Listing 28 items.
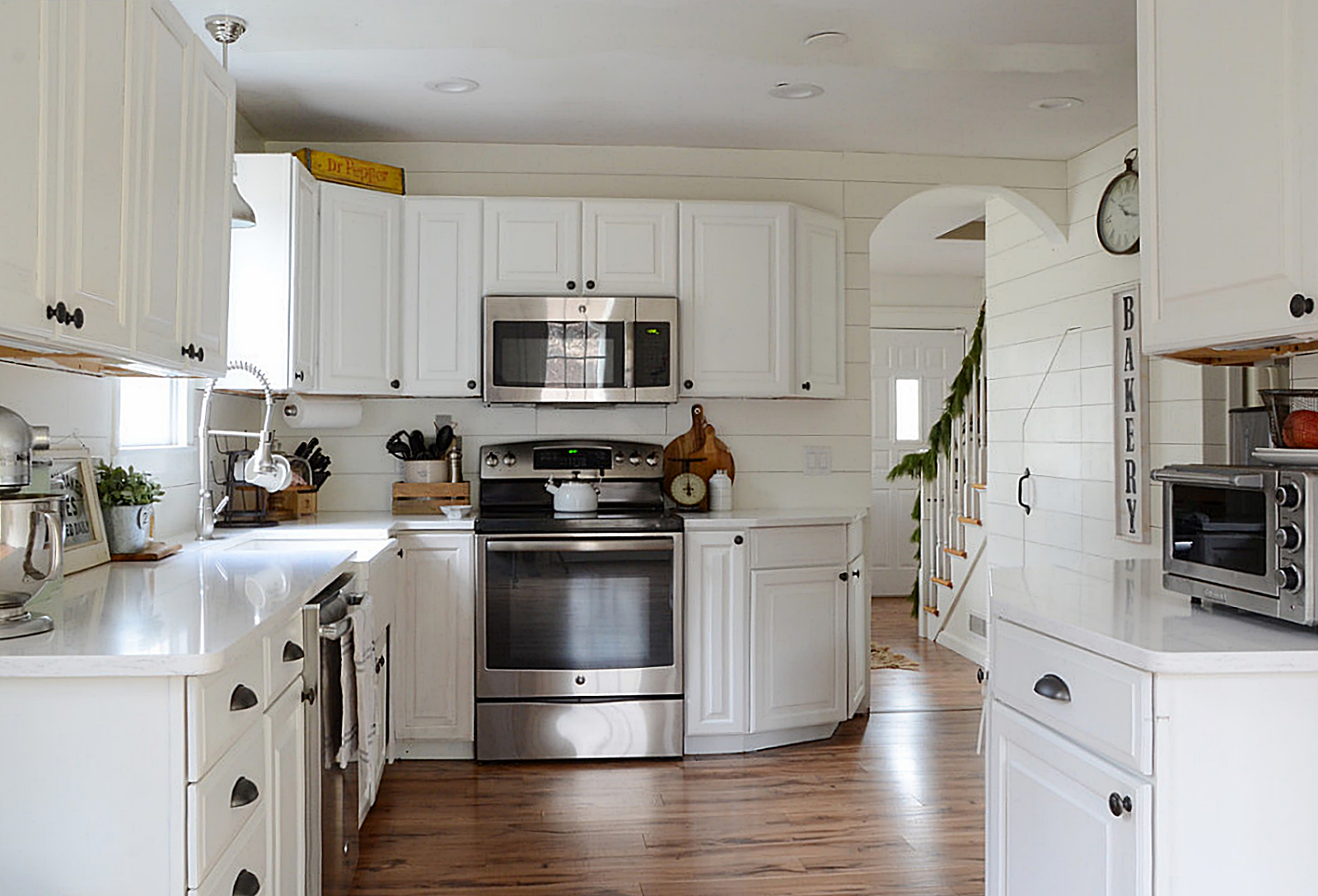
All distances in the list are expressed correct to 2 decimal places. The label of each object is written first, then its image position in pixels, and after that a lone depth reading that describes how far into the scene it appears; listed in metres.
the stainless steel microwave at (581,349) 4.36
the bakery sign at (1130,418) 4.30
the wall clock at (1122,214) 4.27
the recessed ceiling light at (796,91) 4.00
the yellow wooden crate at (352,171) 4.12
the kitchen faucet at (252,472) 3.35
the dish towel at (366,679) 2.79
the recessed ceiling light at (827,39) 3.42
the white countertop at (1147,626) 1.69
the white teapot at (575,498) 4.39
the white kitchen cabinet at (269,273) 3.78
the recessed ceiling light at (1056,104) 4.12
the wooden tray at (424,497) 4.45
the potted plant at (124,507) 2.74
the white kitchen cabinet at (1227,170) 1.83
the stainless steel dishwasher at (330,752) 2.46
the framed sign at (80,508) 2.57
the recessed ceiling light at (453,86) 3.92
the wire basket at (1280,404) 2.08
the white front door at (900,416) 8.44
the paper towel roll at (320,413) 4.33
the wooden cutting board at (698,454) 4.70
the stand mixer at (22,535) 1.82
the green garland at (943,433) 6.30
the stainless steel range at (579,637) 4.10
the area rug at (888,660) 5.82
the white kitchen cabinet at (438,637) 4.09
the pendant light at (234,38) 3.07
